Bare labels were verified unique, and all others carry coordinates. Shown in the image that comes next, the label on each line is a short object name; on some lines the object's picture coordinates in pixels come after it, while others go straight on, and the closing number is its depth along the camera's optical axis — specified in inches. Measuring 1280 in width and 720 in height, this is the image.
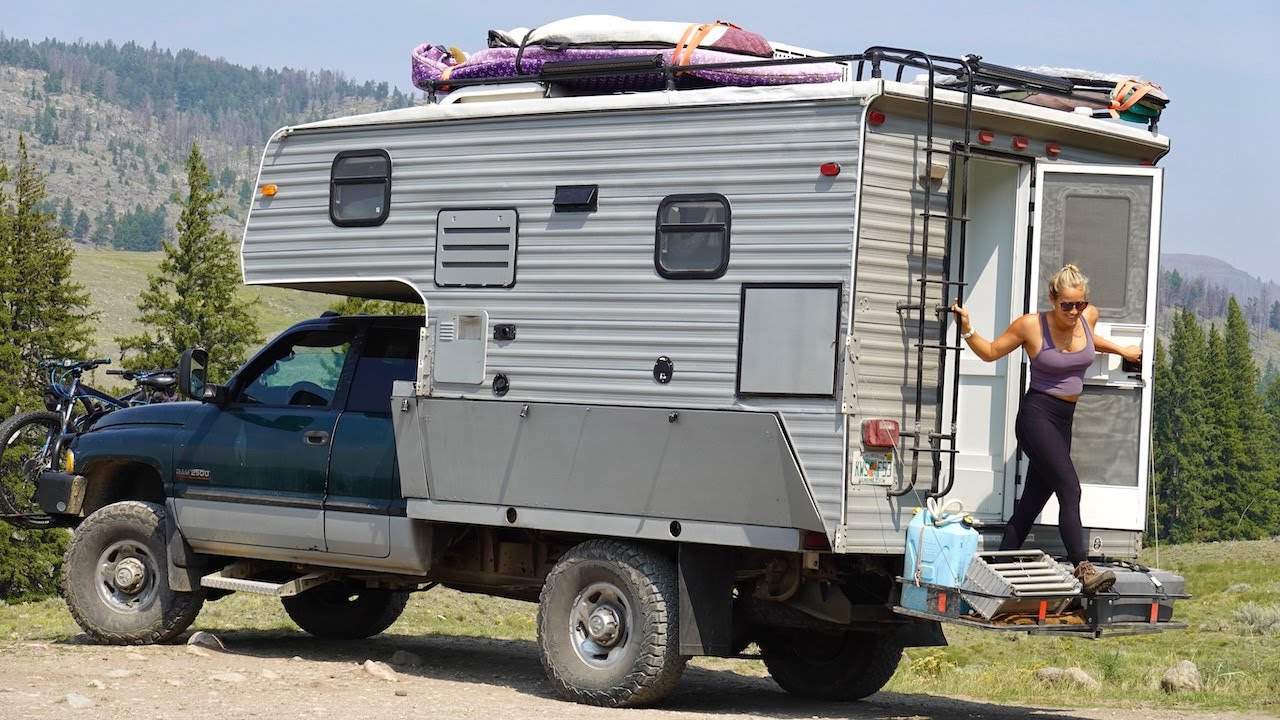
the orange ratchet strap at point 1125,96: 717.3
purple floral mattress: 690.8
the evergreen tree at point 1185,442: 7121.1
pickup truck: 694.5
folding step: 599.5
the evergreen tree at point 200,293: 4220.0
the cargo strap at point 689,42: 703.7
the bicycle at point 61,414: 895.7
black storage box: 615.5
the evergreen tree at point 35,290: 3853.3
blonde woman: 635.5
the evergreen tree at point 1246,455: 7145.7
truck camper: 637.9
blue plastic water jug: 616.4
